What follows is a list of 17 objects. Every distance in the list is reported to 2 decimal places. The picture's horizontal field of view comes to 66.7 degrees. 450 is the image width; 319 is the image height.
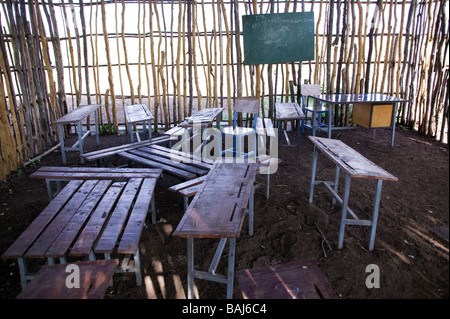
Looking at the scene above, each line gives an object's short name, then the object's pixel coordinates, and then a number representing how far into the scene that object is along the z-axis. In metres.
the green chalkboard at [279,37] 6.07
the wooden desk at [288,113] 4.93
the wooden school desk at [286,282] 1.59
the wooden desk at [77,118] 4.80
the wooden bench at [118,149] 4.28
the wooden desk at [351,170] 2.50
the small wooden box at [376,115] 5.35
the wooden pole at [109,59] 6.18
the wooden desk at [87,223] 2.14
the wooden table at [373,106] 5.26
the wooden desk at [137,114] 4.98
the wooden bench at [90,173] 3.39
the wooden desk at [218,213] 1.90
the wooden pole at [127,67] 6.27
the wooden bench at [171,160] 3.65
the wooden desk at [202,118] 4.43
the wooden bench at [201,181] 3.08
